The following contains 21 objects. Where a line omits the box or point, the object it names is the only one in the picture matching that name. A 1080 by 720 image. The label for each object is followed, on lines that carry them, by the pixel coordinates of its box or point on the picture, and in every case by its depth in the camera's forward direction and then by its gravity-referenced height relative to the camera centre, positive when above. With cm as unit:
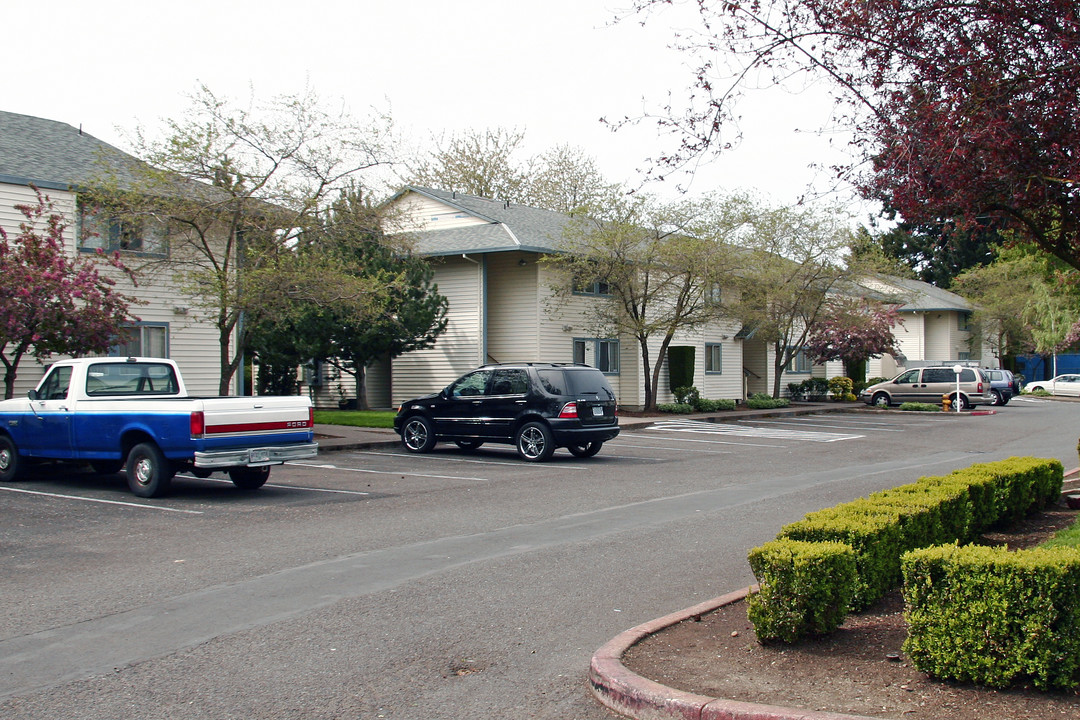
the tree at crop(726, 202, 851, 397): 3347 +382
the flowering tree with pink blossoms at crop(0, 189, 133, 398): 1612 +131
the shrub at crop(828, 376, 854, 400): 4433 -55
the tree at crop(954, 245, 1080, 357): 5512 +408
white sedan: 5228 -60
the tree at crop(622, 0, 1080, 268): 780 +242
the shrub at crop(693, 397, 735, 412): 3397 -110
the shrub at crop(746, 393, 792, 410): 3709 -108
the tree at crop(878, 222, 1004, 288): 7262 +913
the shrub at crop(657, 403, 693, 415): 3219 -111
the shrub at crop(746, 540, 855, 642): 552 -125
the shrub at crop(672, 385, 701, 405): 3378 -67
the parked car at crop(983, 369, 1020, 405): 4297 -53
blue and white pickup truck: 1234 -71
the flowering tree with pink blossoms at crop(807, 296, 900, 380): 3903 +172
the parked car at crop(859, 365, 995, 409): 3906 -56
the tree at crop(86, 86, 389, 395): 1834 +340
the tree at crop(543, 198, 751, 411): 2917 +347
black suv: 1802 -68
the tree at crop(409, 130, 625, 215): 5766 +1181
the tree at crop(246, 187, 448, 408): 1967 +175
